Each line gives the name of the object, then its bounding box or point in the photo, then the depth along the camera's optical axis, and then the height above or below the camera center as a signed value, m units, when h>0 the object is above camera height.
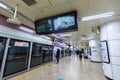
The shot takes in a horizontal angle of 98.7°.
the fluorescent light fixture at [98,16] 2.34 +1.41
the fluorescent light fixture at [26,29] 3.40 +1.16
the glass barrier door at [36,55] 4.19 -0.84
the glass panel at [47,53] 5.43 -0.88
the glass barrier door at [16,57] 2.87 -0.71
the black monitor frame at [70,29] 1.97 +0.73
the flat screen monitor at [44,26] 2.38 +0.92
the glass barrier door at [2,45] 2.62 +0.02
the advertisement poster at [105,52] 2.88 -0.39
